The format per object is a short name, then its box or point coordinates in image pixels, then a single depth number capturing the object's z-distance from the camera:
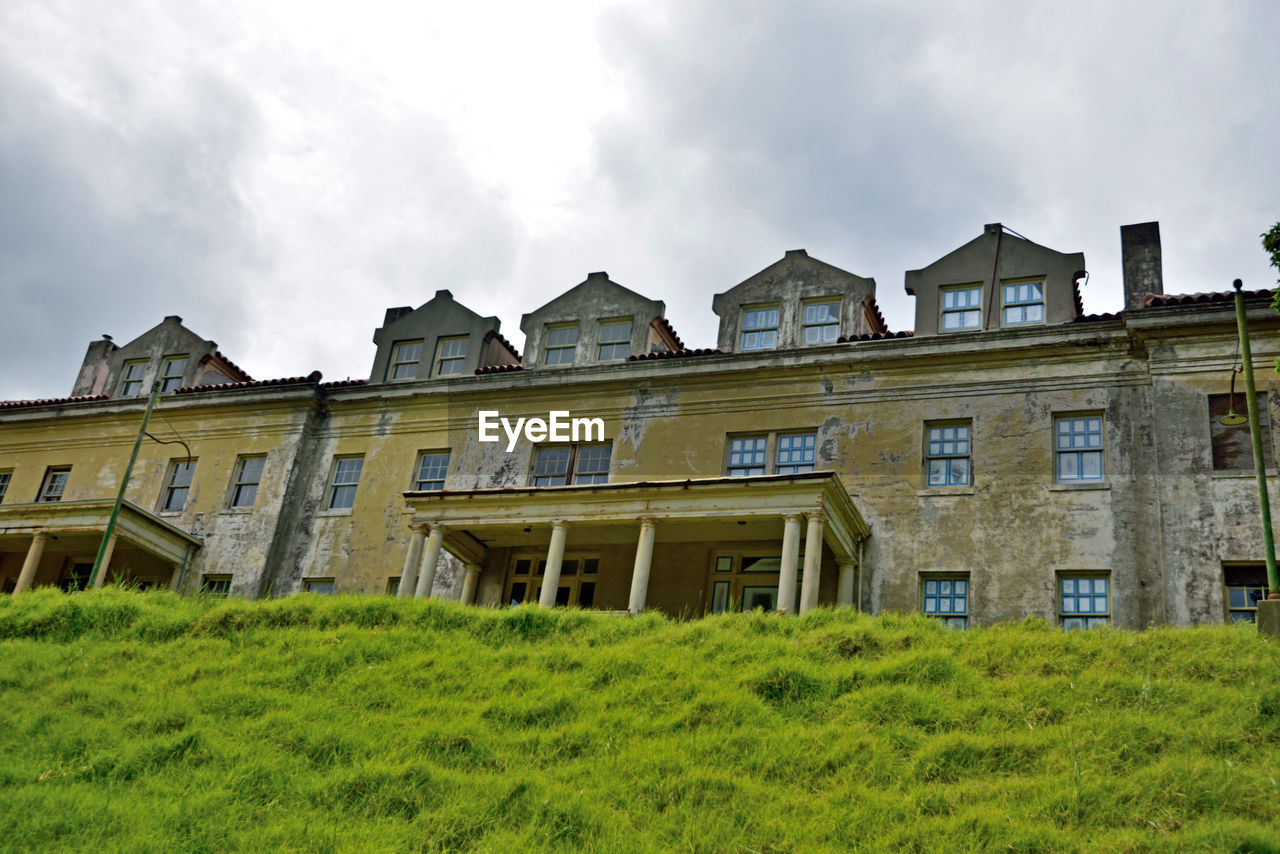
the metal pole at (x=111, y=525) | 24.16
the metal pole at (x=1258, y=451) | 15.27
